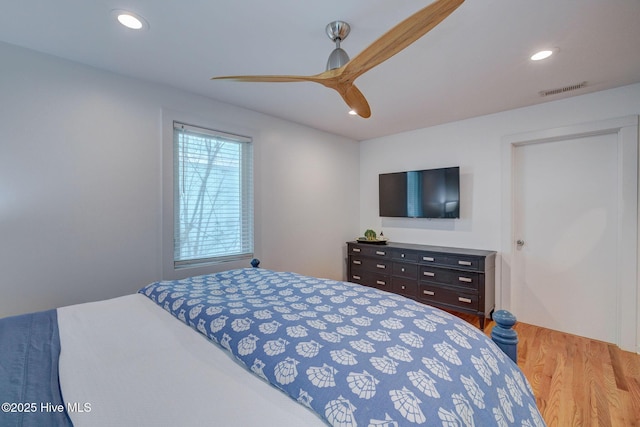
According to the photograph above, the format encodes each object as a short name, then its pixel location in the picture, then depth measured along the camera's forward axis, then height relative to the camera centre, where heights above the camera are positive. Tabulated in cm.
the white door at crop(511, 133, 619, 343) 266 -25
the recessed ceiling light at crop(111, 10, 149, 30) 155 +116
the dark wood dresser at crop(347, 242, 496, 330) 288 -76
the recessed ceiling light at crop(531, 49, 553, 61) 193 +116
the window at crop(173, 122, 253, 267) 260 +17
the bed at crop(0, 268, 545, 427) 73 -55
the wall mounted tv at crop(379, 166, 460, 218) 339 +25
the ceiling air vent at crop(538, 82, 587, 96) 246 +117
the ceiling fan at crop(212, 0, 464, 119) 109 +79
